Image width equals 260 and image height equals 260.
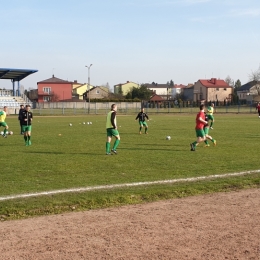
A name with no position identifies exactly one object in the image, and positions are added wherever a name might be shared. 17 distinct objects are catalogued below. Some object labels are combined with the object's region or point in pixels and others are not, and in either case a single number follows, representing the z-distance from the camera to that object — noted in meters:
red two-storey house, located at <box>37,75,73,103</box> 100.88
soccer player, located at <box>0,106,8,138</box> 21.39
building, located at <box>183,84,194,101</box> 125.44
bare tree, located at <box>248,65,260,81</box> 100.88
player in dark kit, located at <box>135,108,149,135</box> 23.99
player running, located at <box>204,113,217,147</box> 16.36
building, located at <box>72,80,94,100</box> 128.12
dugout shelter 61.38
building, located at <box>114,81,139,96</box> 133.24
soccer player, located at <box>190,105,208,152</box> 14.96
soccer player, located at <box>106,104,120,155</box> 13.83
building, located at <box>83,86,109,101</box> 109.75
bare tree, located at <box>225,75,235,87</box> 136.62
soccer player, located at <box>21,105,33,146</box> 17.69
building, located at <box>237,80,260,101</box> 103.94
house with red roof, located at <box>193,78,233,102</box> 114.35
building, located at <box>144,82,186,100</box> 158.88
